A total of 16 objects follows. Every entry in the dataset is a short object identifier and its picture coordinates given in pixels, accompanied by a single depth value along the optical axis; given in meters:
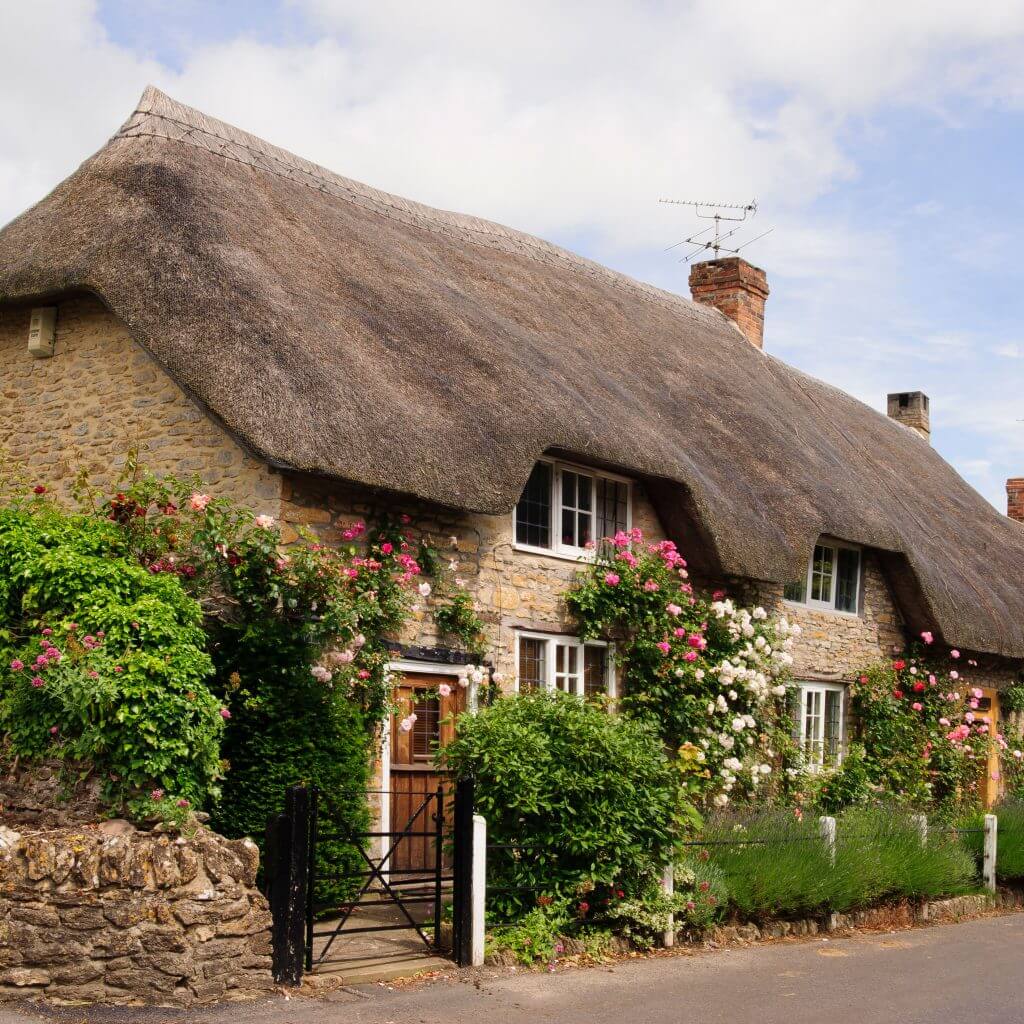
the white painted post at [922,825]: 12.69
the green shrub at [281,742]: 9.36
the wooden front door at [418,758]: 11.04
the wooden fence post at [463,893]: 8.79
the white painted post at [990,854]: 13.50
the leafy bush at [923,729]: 16.47
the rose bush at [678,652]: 12.97
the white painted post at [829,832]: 11.44
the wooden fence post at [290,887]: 7.84
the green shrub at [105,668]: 7.73
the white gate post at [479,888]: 8.78
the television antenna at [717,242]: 21.67
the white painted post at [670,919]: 9.84
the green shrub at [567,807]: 9.51
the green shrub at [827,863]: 10.73
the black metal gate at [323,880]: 7.86
